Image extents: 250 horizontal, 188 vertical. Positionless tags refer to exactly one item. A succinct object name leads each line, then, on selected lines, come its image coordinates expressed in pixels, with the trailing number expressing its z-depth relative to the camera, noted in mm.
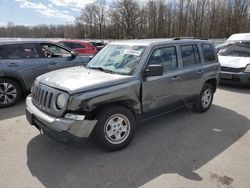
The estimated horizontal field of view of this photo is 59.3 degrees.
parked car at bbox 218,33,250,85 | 7695
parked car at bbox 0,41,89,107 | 5719
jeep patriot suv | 3080
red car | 11664
